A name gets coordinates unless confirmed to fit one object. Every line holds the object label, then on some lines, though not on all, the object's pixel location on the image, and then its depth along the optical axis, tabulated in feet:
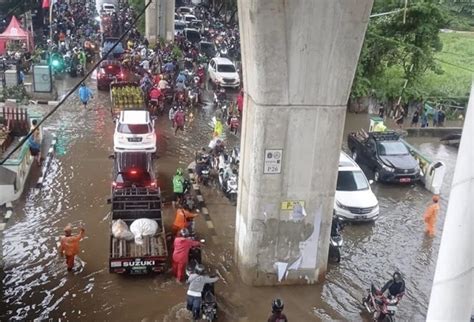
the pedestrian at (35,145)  64.39
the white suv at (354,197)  55.72
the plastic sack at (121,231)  45.56
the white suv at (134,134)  63.00
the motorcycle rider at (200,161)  62.44
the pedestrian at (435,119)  89.35
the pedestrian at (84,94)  86.53
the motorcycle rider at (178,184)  55.93
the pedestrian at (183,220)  49.44
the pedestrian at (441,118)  89.20
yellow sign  43.29
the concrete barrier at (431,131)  85.71
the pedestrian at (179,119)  77.56
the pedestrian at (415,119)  87.92
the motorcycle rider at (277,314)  36.03
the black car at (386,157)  65.82
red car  98.78
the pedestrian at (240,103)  84.61
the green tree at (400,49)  94.79
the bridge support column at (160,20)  127.95
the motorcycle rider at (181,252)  43.60
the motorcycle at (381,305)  39.45
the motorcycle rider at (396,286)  39.36
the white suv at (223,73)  101.35
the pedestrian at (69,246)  43.50
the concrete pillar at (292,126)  38.99
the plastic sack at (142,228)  45.98
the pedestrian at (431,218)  53.31
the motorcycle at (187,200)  56.29
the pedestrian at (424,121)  88.30
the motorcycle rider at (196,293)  38.73
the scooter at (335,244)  48.42
